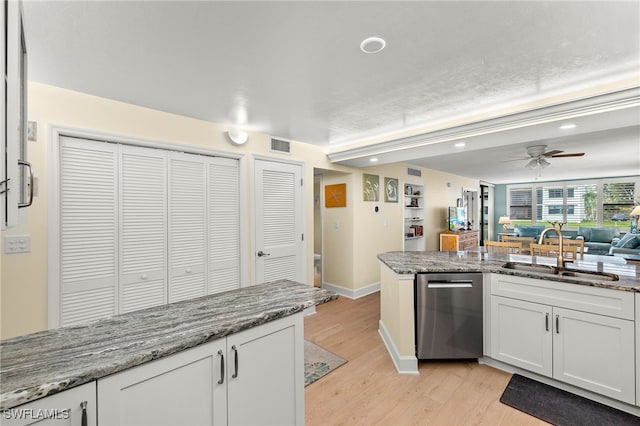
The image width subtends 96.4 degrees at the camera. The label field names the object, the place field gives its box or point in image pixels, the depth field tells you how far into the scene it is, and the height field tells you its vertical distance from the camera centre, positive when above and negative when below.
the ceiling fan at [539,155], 3.74 +0.78
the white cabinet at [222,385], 0.96 -0.68
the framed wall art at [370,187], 4.89 +0.47
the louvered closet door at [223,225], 3.14 -0.12
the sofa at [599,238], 7.06 -0.63
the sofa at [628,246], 5.70 -0.67
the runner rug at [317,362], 2.49 -1.40
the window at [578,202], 7.84 +0.36
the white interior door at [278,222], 3.53 -0.11
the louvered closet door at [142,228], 2.57 -0.13
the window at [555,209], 8.77 +0.15
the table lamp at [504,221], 7.46 -0.18
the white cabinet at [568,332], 1.96 -0.90
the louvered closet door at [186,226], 2.86 -0.13
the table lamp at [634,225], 6.93 -0.28
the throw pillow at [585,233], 7.77 -0.52
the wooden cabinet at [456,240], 6.45 -0.60
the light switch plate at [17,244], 2.04 -0.22
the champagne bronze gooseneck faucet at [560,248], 2.47 -0.29
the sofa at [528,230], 8.47 -0.49
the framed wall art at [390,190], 5.34 +0.45
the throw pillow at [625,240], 6.06 -0.56
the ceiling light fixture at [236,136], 3.24 +0.89
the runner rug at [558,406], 1.91 -1.38
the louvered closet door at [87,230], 2.28 -0.13
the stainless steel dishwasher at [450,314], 2.54 -0.90
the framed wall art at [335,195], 4.83 +0.33
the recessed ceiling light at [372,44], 1.65 +1.00
